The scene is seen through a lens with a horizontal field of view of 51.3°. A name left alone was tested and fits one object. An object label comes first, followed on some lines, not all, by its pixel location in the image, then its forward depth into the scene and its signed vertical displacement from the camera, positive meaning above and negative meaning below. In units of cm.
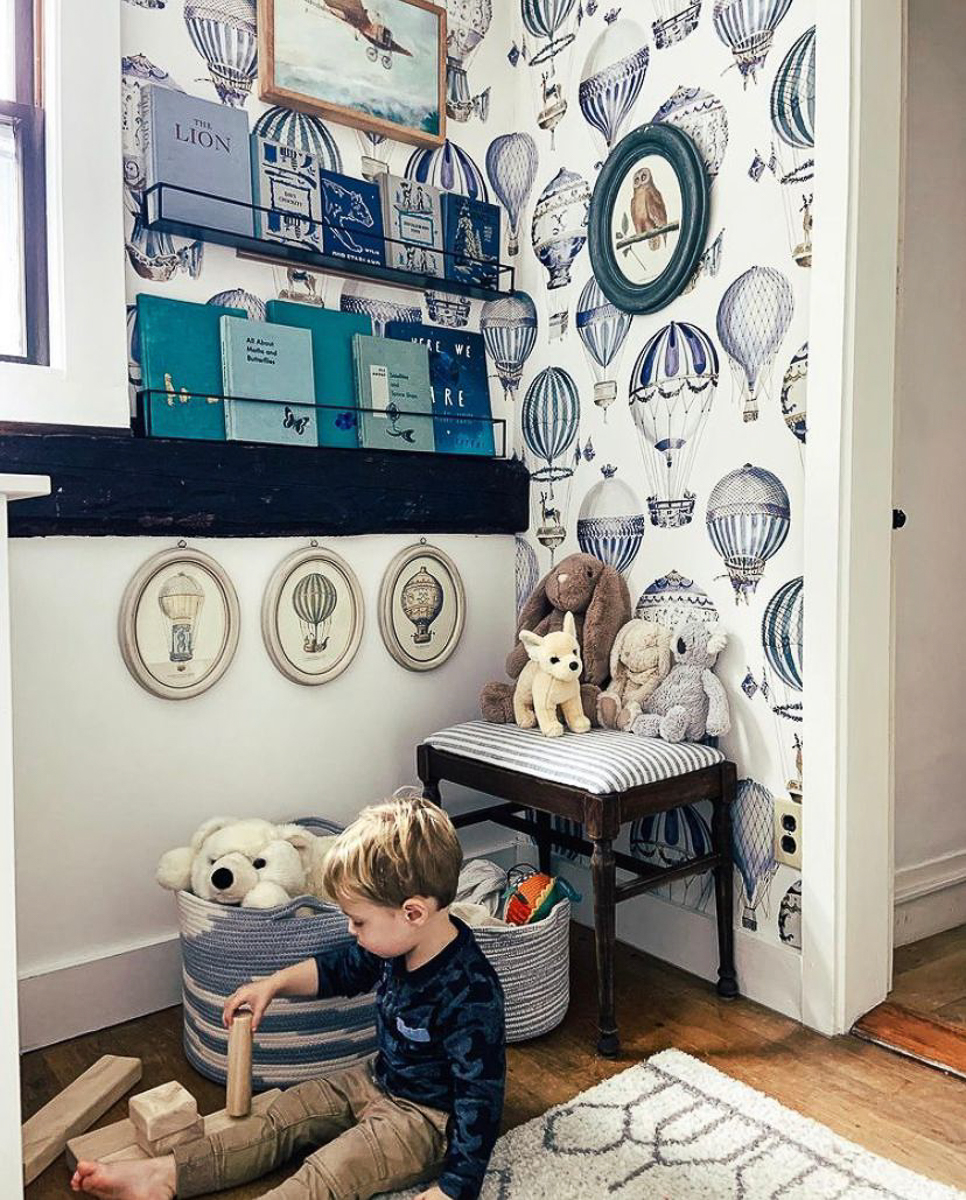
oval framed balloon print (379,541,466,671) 229 -12
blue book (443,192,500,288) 238 +76
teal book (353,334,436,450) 222 +37
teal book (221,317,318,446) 203 +36
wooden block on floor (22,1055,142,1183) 148 -86
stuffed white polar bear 176 -55
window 188 +69
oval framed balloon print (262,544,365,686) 211 -13
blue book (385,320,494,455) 236 +41
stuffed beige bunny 209 -25
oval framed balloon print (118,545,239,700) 193 -13
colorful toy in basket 191 -66
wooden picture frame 210 +109
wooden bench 181 -44
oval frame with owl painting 206 +72
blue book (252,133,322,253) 208 +77
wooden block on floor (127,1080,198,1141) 141 -78
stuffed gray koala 200 -29
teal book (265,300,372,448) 215 +42
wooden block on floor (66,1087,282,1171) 143 -84
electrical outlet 193 -54
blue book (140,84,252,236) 193 +79
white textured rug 141 -89
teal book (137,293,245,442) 194 +37
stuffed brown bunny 219 -13
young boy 136 -72
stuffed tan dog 207 -26
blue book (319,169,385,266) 218 +74
